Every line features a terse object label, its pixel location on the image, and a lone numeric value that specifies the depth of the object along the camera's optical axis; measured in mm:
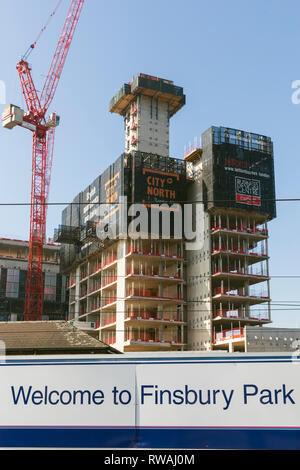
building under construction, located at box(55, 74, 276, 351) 71375
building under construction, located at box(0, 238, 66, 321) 114625
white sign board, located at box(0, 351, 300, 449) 10672
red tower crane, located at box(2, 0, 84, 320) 99000
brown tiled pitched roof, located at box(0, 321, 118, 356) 29750
